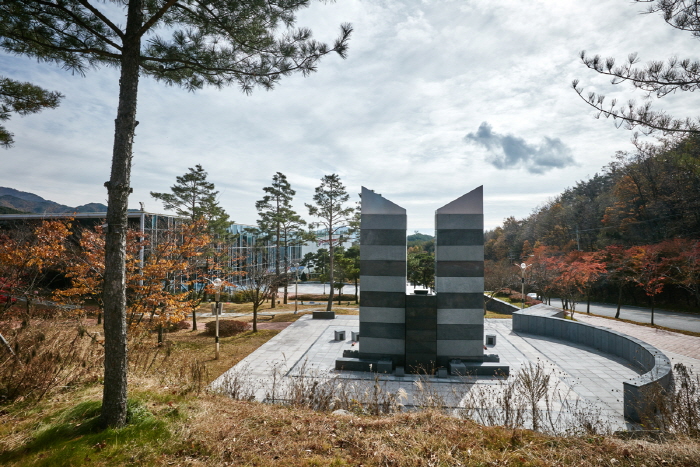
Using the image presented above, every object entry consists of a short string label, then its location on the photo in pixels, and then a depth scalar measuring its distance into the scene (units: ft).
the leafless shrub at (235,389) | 20.06
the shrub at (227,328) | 46.73
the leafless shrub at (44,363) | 15.57
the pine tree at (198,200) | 73.56
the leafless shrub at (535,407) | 15.90
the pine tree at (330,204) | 72.08
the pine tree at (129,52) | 13.24
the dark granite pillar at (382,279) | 33.94
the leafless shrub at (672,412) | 14.95
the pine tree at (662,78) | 17.84
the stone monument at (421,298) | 32.86
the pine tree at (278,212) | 76.02
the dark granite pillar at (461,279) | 33.04
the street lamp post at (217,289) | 36.59
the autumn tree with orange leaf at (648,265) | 52.31
